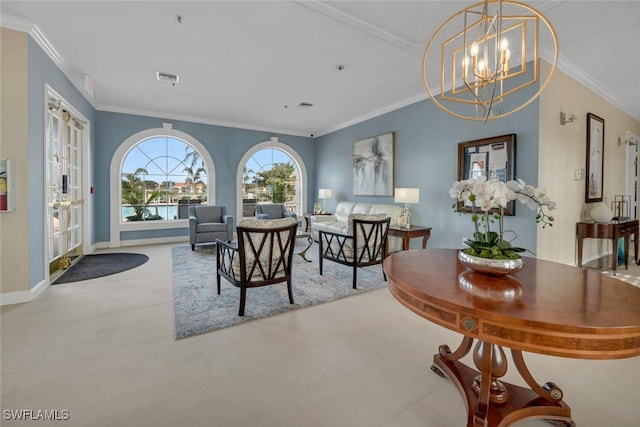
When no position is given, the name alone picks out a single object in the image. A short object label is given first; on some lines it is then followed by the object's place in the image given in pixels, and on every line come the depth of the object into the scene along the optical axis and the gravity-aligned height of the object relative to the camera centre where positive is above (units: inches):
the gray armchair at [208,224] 214.7 -13.5
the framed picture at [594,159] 162.9 +30.6
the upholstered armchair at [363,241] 134.3 -16.5
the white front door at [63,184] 148.3 +13.1
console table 148.9 -11.6
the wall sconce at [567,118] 145.2 +47.9
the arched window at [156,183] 230.2 +21.2
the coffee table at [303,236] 175.0 -18.0
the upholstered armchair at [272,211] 270.5 -3.6
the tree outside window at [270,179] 290.8 +30.7
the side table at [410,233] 172.4 -15.3
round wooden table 33.7 -13.7
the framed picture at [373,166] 220.7 +35.3
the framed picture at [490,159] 143.8 +27.3
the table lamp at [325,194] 283.6 +13.7
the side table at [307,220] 277.1 -12.5
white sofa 199.5 -8.2
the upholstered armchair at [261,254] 102.7 -18.0
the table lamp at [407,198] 179.0 +6.6
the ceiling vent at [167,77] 162.3 +75.5
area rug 100.3 -38.1
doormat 147.6 -35.6
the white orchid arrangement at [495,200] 51.6 +1.6
